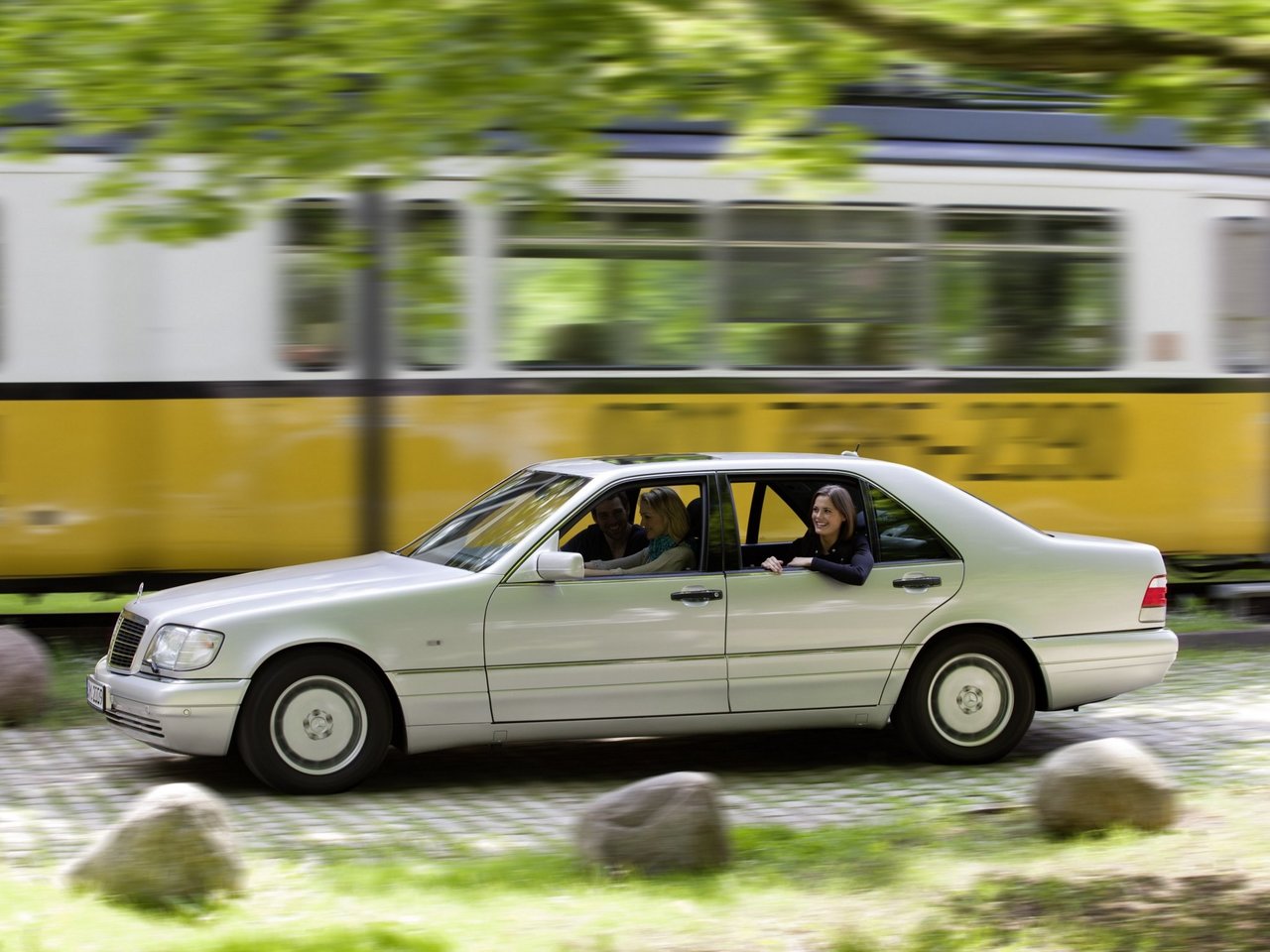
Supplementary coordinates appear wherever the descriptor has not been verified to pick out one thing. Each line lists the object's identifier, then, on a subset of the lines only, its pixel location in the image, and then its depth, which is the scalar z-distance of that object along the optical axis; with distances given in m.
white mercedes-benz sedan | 14.59
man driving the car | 16.19
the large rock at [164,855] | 10.77
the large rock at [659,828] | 11.70
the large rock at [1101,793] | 12.79
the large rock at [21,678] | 17.91
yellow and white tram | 22.56
